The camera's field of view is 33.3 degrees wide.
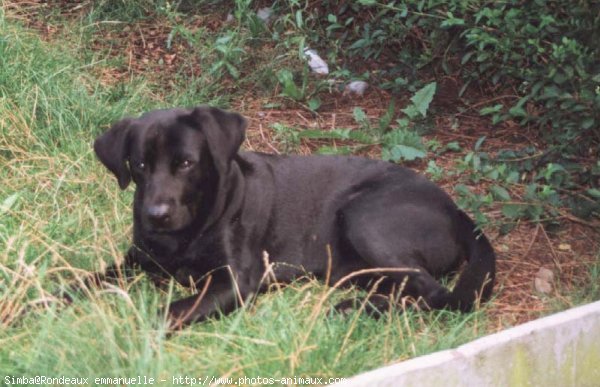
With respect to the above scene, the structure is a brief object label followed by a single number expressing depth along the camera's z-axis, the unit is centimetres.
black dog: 392
